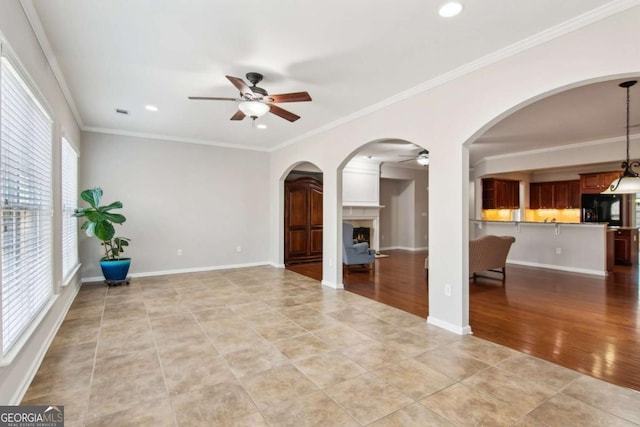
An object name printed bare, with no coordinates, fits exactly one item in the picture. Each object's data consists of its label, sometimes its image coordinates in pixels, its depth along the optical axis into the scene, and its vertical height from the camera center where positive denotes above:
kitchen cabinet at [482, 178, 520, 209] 8.60 +0.63
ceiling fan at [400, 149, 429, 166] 6.21 +1.16
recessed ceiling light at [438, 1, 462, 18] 2.25 +1.50
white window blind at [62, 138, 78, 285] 4.16 +0.10
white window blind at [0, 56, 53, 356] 2.06 +0.09
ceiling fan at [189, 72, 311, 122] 3.19 +1.21
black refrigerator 7.95 +0.18
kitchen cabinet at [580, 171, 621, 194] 7.75 +0.88
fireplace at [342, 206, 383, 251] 8.84 -0.25
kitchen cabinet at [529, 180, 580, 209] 8.77 +0.62
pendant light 4.09 +0.43
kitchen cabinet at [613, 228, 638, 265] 7.74 -0.73
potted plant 4.84 -0.22
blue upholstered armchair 6.35 -0.73
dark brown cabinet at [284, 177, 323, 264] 7.68 -0.09
